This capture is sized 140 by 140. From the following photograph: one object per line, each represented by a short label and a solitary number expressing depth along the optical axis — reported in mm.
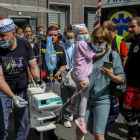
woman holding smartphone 2584
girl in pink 2604
